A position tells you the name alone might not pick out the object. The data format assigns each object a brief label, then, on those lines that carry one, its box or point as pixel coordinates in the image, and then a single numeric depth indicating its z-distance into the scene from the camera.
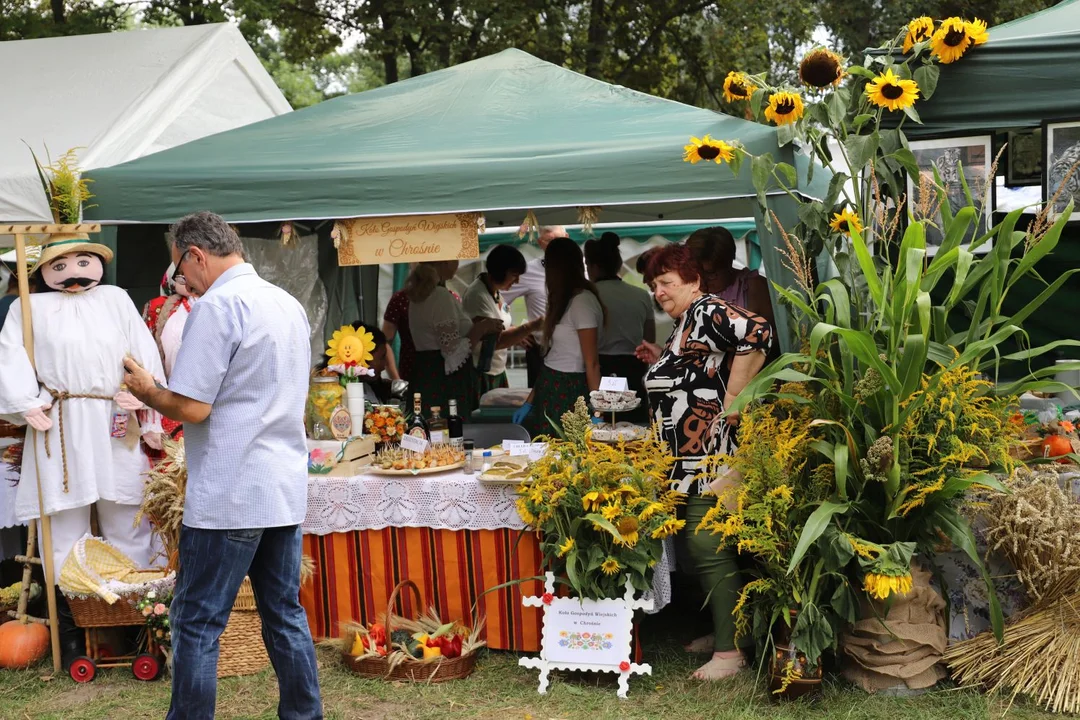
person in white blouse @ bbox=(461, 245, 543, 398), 6.86
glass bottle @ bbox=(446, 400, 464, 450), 4.46
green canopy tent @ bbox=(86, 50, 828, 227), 4.20
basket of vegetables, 3.91
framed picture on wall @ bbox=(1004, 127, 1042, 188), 4.36
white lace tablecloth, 4.10
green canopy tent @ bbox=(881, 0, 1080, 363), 4.11
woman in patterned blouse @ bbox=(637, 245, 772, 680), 3.79
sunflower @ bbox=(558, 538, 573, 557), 3.72
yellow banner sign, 4.46
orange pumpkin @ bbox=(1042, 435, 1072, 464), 3.73
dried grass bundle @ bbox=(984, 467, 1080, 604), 3.41
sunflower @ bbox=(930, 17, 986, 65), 4.02
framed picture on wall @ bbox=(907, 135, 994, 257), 4.25
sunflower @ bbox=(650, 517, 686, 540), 3.72
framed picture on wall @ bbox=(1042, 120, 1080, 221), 4.17
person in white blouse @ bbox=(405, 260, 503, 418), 6.37
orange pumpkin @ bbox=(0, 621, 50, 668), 4.12
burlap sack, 3.52
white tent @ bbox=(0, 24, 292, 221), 6.00
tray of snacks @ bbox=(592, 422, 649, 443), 3.96
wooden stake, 3.98
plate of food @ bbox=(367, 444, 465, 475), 4.21
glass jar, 4.58
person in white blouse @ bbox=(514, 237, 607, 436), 5.32
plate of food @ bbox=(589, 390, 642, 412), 4.11
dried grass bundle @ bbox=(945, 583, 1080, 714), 3.39
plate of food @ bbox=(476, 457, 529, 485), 4.05
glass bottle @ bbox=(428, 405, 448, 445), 4.42
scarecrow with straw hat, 4.07
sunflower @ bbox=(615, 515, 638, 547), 3.71
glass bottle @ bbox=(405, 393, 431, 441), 4.32
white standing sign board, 3.78
